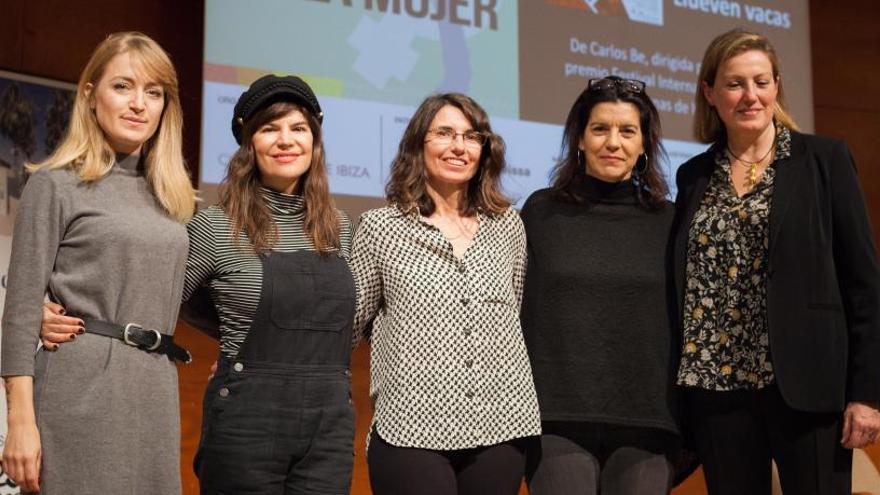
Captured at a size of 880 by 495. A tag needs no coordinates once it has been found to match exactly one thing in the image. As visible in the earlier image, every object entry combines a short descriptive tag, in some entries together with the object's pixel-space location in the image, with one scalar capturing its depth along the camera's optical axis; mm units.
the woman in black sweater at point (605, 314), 2477
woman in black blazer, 2391
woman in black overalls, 2242
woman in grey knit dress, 2092
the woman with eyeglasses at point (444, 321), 2328
